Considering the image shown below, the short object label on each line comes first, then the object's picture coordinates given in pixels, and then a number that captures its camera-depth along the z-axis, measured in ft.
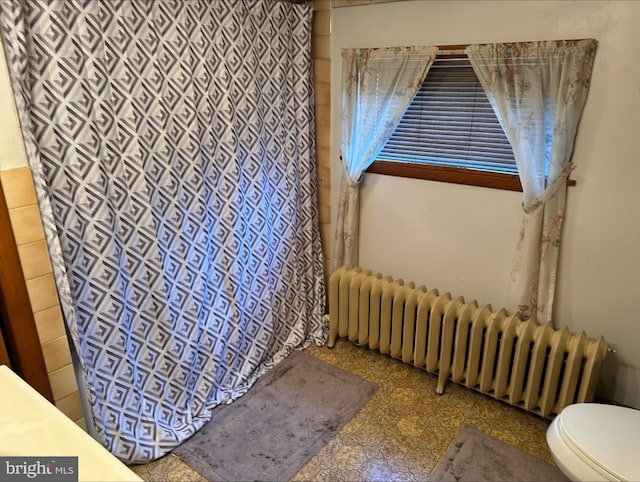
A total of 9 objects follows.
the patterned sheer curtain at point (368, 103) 7.47
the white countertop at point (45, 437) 3.31
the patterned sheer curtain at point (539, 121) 6.16
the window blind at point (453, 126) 7.14
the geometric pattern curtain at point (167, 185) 5.23
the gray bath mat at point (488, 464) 6.26
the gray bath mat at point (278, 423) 6.50
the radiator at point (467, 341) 6.62
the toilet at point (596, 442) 4.66
